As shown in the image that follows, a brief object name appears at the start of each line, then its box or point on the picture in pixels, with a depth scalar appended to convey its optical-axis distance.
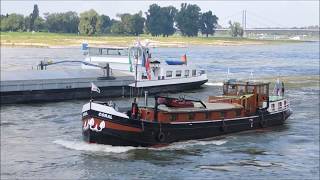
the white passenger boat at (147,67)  69.06
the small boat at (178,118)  37.31
